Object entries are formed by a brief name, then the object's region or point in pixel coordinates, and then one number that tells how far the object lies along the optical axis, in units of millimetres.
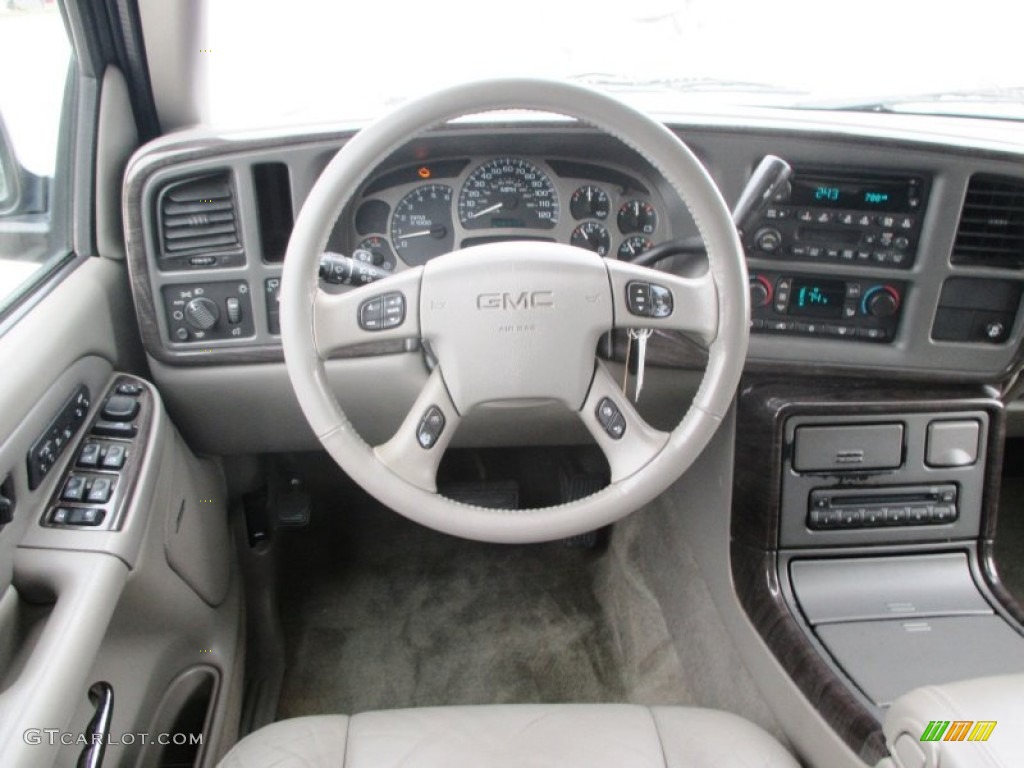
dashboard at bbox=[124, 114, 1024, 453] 1380
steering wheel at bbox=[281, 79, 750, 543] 1045
